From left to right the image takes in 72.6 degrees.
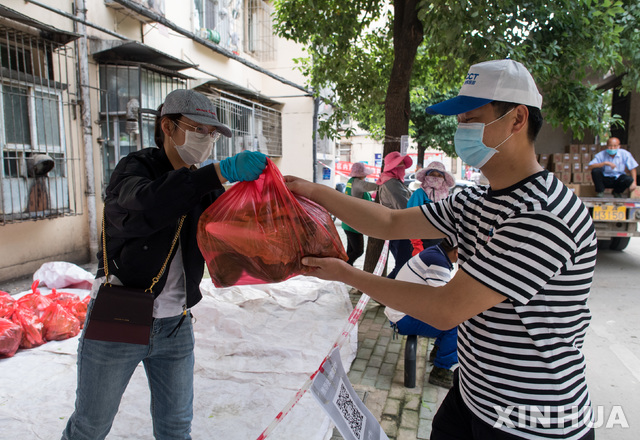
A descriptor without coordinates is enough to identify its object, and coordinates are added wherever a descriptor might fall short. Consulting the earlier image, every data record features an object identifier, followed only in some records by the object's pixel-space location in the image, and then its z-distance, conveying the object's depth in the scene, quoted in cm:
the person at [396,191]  455
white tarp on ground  260
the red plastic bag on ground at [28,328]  346
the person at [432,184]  467
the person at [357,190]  548
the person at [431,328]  305
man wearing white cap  108
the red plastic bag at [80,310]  388
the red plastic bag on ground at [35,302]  366
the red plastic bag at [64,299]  391
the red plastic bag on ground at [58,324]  361
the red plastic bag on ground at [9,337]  326
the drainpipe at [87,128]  591
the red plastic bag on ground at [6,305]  351
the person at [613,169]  738
